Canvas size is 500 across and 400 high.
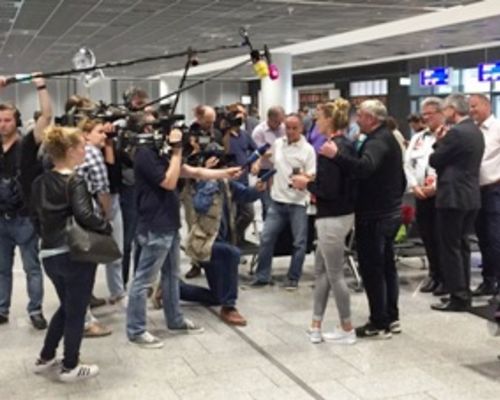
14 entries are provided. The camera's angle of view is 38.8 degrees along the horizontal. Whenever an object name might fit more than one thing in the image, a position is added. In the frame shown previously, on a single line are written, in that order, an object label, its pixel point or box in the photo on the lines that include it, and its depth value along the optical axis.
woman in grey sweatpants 4.25
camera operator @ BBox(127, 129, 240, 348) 4.22
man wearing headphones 4.60
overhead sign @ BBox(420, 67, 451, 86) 18.31
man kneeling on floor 4.92
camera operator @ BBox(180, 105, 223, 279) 5.11
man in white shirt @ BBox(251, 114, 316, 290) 5.94
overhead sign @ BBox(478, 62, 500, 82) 16.35
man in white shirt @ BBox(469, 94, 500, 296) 5.49
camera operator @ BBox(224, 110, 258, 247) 6.56
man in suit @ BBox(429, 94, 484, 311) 5.02
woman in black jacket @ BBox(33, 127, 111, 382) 3.60
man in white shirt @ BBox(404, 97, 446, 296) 5.70
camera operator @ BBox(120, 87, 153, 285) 5.30
